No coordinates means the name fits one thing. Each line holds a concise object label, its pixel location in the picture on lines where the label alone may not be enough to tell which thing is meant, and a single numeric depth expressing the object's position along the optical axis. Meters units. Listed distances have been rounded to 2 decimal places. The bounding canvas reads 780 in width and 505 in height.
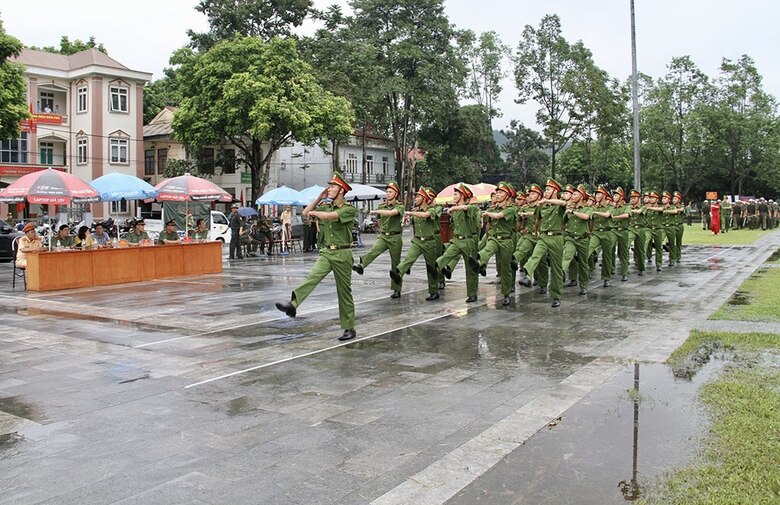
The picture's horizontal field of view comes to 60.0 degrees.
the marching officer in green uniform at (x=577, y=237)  12.42
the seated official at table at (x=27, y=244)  14.29
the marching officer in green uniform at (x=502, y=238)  11.45
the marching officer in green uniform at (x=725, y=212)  36.12
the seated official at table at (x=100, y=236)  16.31
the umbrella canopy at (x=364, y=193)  27.89
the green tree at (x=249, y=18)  38.88
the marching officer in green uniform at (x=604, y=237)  13.80
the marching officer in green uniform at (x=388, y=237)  11.47
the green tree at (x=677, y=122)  51.47
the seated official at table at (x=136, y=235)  15.99
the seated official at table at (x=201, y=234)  17.73
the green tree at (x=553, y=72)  44.03
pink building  38.84
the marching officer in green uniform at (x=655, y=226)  16.83
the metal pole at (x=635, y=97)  23.94
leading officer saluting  8.42
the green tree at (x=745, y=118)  51.22
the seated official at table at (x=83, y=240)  14.90
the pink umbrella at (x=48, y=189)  14.41
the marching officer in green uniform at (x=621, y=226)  14.48
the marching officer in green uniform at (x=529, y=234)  11.81
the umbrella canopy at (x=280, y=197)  25.09
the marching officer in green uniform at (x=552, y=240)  11.13
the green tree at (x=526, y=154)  64.94
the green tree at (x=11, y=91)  23.89
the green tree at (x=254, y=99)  31.94
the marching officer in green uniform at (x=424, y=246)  11.79
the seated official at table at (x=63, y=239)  14.43
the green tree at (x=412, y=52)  42.25
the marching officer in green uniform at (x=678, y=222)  18.07
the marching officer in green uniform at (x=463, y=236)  11.38
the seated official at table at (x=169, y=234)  16.97
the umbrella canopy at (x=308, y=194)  25.33
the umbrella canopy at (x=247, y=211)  29.20
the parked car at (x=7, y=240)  22.88
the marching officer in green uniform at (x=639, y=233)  15.85
